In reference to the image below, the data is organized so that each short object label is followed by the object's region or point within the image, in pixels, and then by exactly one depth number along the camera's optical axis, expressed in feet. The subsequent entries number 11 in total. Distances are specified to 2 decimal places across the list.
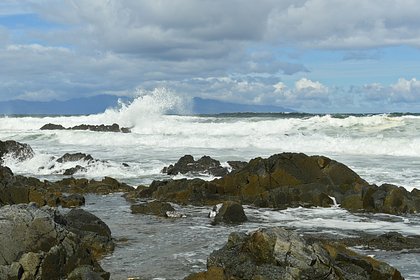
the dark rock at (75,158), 93.30
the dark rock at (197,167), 84.27
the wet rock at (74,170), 89.04
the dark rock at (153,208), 56.44
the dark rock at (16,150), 98.53
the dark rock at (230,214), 51.42
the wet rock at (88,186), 71.72
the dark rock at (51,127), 186.60
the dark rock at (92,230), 40.01
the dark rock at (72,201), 61.00
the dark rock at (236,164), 84.63
